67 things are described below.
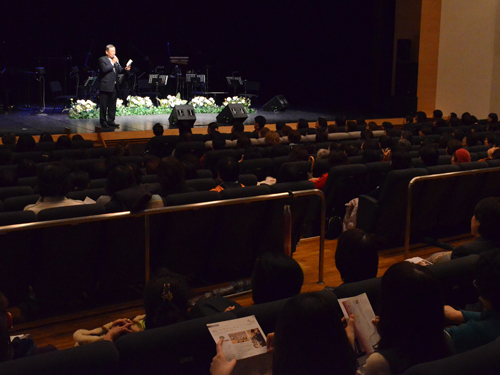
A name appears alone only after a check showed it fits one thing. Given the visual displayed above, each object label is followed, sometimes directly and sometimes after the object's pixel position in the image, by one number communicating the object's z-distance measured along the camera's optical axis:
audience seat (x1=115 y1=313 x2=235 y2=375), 1.83
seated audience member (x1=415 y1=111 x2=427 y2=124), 10.70
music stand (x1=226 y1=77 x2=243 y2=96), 14.12
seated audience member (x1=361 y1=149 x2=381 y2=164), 5.63
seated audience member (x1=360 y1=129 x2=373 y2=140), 7.80
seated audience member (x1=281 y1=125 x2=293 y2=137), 7.62
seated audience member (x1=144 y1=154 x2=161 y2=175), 5.13
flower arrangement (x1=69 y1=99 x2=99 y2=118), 11.16
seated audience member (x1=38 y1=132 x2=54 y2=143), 7.11
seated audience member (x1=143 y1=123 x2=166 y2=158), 7.45
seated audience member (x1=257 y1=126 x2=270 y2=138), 7.60
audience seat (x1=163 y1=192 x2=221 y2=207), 3.56
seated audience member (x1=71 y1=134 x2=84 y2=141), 7.33
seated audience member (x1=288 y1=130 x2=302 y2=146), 7.30
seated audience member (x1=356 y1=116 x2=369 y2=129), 9.51
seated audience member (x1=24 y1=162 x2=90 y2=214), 3.55
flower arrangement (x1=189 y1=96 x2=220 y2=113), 13.19
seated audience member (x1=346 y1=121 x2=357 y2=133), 8.62
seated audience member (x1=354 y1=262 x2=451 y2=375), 1.82
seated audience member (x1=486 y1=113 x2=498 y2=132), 9.19
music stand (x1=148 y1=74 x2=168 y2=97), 13.19
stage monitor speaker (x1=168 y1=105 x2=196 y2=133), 10.03
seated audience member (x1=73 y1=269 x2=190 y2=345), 2.13
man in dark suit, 9.30
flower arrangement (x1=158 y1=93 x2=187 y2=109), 12.90
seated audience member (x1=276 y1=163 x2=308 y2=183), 4.39
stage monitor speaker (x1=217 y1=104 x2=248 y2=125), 10.61
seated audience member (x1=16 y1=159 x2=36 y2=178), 5.05
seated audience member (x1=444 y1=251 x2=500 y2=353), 2.09
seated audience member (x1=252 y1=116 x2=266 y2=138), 8.37
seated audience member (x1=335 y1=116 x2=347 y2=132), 9.32
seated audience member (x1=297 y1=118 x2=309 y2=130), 8.98
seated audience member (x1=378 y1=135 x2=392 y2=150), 6.75
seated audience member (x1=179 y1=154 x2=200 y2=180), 4.77
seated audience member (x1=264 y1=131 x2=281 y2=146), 7.16
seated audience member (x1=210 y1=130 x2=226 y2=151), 6.79
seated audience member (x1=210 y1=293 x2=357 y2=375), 1.70
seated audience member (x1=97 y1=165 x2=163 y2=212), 3.40
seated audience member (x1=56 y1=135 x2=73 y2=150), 6.64
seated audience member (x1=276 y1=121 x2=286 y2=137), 8.65
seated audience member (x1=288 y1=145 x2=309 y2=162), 5.56
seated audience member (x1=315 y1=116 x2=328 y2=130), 9.09
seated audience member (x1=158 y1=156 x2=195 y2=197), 3.92
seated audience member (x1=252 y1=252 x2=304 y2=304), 2.41
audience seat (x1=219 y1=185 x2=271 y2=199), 3.72
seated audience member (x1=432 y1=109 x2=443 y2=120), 10.95
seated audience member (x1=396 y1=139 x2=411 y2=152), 6.18
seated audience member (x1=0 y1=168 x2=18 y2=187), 4.39
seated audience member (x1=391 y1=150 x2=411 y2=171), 4.96
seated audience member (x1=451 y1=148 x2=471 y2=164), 5.61
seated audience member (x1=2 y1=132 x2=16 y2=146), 6.92
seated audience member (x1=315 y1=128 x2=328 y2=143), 7.66
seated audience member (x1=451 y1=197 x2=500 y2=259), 3.04
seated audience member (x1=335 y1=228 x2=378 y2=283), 2.64
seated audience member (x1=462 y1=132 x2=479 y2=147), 6.96
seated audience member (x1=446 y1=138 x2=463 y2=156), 6.07
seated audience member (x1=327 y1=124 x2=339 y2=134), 8.37
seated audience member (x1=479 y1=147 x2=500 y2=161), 5.48
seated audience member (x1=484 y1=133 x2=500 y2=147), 7.24
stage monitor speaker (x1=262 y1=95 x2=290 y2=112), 13.53
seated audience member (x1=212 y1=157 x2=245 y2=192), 4.37
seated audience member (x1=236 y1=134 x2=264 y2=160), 6.10
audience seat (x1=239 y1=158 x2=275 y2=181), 5.54
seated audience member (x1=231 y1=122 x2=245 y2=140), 8.28
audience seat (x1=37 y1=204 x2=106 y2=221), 3.15
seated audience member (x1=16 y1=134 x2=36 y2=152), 6.41
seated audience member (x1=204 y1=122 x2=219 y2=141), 7.57
